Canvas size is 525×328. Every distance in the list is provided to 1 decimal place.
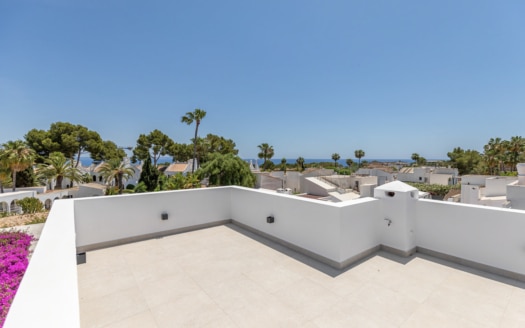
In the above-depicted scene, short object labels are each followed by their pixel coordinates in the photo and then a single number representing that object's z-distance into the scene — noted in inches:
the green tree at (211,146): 1449.3
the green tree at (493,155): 1363.2
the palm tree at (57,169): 909.2
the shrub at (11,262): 85.3
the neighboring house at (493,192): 511.0
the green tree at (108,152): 1370.2
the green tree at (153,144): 1589.6
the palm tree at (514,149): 1309.1
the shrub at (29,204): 478.7
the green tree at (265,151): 2190.0
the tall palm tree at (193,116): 1082.7
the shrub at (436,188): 1334.9
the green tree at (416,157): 2748.5
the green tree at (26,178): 906.7
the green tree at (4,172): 730.8
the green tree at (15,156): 728.8
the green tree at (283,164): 2047.7
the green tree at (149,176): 868.0
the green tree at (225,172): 721.0
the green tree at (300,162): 2181.6
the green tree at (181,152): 1688.0
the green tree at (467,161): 1846.7
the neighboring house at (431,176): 1424.7
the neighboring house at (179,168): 1476.9
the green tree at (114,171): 950.4
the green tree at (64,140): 1120.8
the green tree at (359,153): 2477.9
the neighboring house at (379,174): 1352.9
